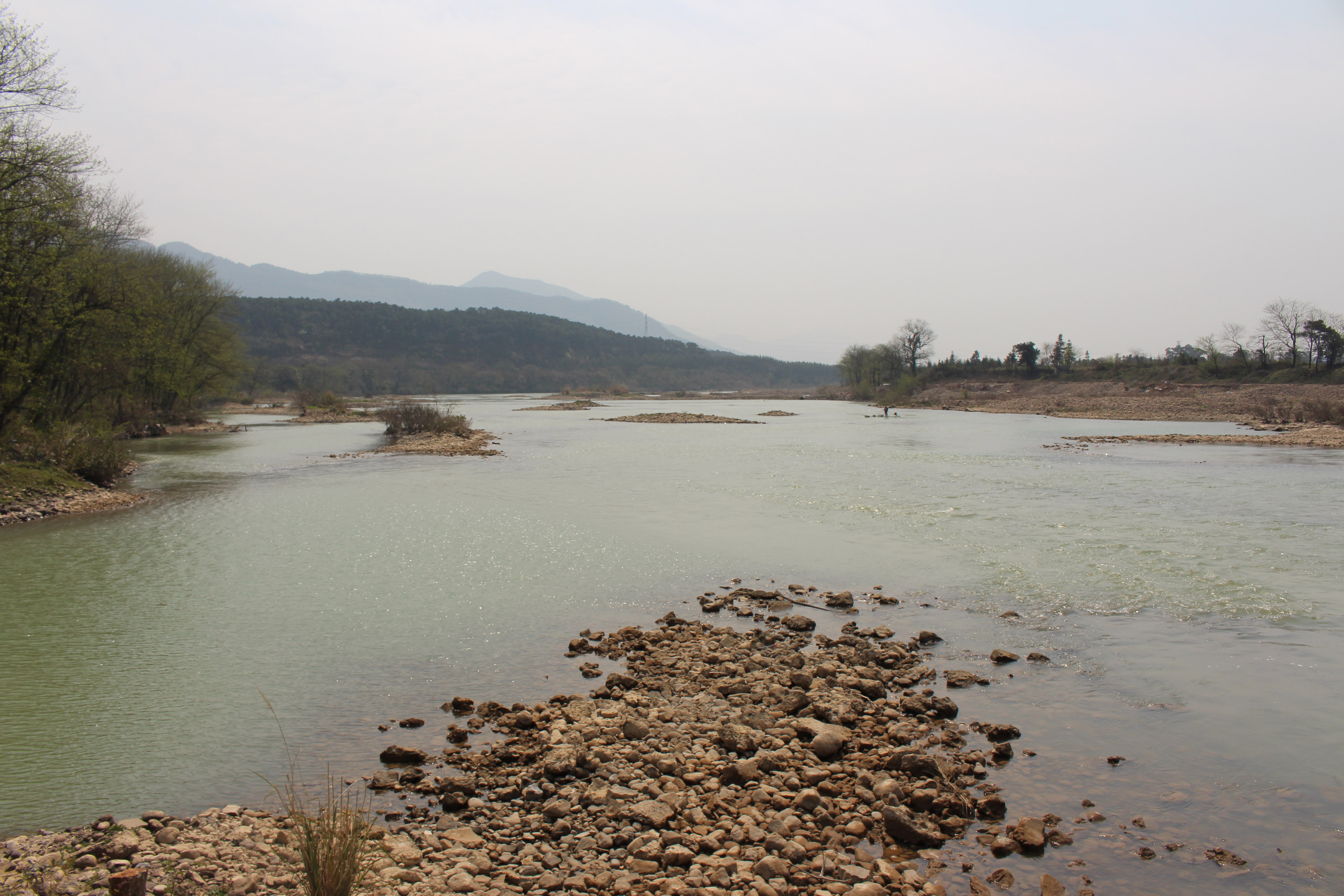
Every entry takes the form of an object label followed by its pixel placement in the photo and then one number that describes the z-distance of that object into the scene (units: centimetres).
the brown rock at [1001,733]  619
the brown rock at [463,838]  455
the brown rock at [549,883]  415
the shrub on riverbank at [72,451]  2020
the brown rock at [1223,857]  460
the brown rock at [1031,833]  469
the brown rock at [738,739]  577
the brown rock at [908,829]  468
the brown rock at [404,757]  583
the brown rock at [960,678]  739
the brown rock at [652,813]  479
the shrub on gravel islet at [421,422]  4197
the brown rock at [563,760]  553
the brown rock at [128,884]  370
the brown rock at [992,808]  504
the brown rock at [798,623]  925
